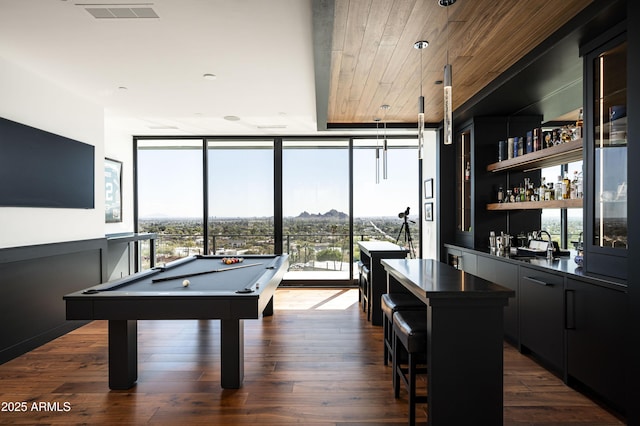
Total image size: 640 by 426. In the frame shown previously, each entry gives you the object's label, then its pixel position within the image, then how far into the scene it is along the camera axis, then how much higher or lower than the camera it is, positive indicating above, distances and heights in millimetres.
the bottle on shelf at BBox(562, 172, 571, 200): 3195 +206
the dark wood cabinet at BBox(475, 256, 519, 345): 3309 -687
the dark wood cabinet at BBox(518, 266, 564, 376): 2686 -866
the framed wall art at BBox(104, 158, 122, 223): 5602 +364
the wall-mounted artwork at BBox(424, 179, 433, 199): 5758 +399
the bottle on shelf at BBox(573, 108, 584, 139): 2930 +693
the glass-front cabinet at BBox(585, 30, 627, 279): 2252 +361
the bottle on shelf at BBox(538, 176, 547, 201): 3545 +200
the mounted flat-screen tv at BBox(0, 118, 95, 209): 3219 +458
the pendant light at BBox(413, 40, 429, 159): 2545 +719
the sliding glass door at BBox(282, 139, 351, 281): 6406 +130
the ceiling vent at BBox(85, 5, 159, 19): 2418 +1416
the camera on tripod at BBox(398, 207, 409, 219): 5566 -35
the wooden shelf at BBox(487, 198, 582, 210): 2965 +68
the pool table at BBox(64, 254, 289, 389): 2283 -605
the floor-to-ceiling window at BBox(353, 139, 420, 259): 6406 +402
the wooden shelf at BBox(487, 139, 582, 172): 2945 +521
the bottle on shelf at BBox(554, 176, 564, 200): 3283 +202
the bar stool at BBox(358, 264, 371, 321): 4280 -1027
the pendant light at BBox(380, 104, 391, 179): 4266 +726
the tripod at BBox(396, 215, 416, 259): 5750 -467
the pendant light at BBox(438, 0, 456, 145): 1972 +614
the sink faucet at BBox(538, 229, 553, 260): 3320 -369
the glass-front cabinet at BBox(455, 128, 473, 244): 4691 +372
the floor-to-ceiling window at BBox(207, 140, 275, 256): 6418 +171
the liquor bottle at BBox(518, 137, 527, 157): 3787 +718
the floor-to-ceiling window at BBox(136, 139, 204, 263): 6445 +376
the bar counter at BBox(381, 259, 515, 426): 1889 -808
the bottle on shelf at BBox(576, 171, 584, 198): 3008 +213
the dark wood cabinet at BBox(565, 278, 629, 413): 2145 -845
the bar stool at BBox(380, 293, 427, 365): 2469 -682
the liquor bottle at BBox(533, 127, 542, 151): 3527 +730
